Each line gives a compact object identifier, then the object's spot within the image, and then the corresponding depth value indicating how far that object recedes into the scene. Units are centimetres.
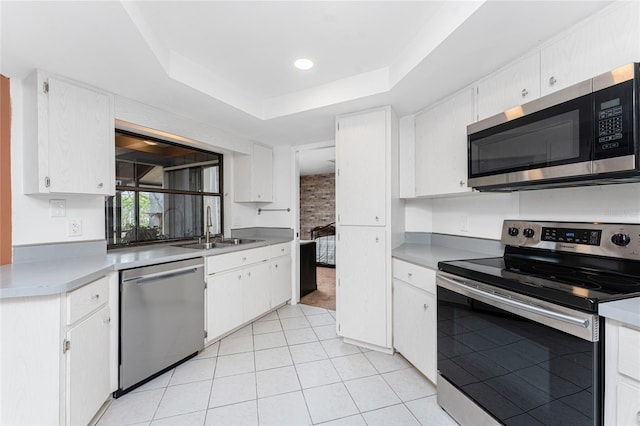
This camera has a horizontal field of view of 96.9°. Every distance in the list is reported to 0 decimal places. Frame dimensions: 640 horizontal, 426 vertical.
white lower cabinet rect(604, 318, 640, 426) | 88
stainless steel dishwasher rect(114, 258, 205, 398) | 188
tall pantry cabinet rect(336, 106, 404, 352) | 241
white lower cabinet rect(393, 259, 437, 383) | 190
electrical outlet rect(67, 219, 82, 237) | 202
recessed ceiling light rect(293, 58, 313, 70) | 204
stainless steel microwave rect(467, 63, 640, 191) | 109
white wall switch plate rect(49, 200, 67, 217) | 195
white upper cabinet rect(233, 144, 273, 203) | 351
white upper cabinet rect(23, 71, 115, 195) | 173
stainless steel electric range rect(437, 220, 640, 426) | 100
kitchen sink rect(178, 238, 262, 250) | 296
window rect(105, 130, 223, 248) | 254
